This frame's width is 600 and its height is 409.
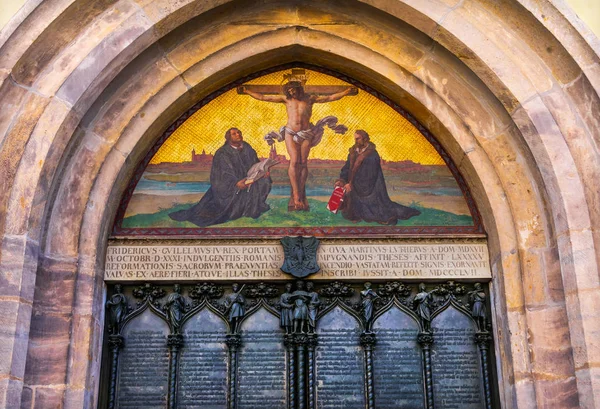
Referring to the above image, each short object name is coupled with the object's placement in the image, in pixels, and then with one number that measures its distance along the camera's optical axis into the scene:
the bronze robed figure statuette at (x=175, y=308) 9.03
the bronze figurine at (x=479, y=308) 9.12
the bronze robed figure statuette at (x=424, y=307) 9.12
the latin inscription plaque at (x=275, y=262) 9.16
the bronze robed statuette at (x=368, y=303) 9.10
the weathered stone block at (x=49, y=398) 8.12
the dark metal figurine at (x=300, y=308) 9.02
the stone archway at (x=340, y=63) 8.12
